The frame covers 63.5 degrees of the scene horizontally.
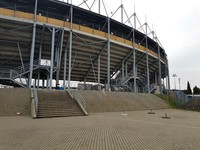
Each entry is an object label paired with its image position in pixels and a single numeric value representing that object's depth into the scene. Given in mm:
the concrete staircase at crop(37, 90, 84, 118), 10866
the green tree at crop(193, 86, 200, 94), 52625
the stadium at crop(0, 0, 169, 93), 18312
